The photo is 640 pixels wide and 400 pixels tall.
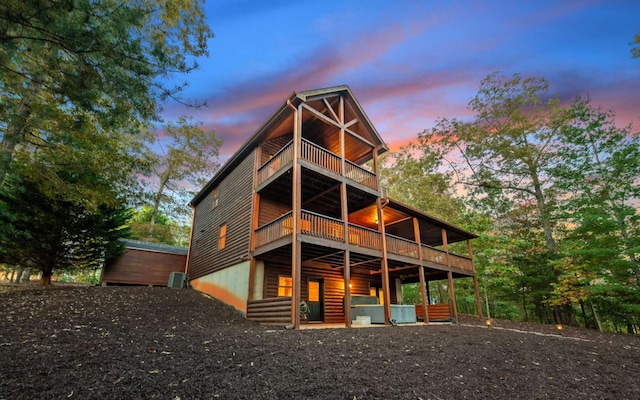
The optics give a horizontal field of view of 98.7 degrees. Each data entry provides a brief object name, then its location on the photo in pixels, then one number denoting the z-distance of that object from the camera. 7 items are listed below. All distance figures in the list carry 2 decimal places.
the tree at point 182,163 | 23.98
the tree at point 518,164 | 19.02
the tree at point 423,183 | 23.98
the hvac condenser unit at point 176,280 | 14.60
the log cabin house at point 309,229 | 9.67
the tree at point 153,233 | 23.03
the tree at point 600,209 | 12.93
